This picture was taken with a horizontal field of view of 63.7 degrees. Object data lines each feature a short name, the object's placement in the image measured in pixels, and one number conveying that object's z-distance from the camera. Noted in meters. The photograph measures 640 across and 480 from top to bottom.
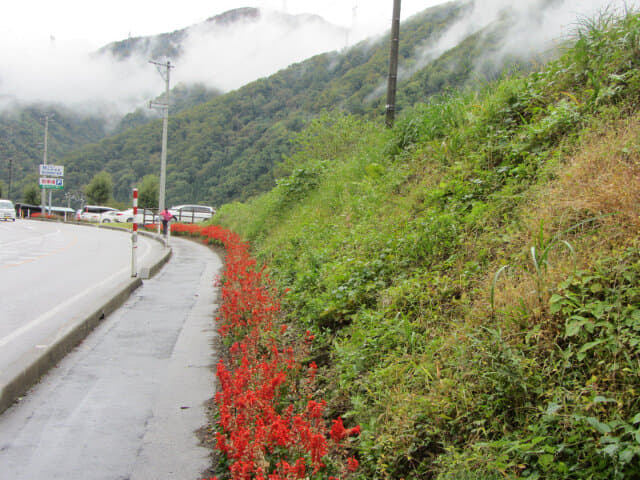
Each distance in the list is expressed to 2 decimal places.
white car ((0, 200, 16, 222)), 43.81
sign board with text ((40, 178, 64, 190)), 55.66
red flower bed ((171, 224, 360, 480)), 2.60
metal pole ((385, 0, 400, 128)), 11.50
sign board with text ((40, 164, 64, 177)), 56.93
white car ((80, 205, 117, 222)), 64.91
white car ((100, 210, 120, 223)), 60.55
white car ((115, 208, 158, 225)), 51.30
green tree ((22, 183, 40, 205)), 86.25
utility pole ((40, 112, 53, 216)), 57.81
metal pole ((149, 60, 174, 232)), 31.57
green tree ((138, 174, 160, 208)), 78.38
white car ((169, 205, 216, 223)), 52.81
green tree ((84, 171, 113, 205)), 84.25
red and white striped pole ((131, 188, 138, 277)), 10.41
